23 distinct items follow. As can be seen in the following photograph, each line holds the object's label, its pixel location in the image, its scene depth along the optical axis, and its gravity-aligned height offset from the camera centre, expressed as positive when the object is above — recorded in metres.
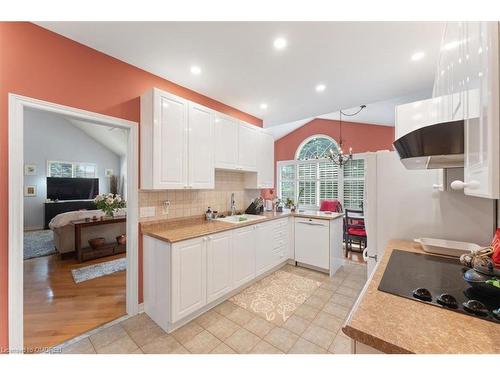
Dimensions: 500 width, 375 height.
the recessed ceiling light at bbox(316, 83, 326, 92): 2.54 +1.29
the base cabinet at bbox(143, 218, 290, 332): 1.83 -0.88
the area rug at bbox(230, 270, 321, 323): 2.15 -1.33
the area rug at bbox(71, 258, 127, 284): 2.91 -1.30
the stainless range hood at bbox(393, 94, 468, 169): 0.69 +0.18
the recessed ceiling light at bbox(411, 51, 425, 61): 1.86 +1.24
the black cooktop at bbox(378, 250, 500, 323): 0.78 -0.47
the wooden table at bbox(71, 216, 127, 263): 3.47 -1.09
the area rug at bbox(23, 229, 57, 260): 3.85 -1.27
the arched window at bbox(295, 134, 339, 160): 6.05 +1.24
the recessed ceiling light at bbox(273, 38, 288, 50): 1.73 +1.26
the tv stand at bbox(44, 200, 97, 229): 6.20 -0.65
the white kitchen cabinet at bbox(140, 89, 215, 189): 2.01 +0.49
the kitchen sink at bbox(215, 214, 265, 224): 2.89 -0.46
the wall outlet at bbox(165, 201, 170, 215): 2.37 -0.24
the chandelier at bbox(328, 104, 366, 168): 4.86 +0.76
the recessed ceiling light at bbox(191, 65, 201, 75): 2.15 +1.28
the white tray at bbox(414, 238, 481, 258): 1.36 -0.42
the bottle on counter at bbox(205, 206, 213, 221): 2.74 -0.39
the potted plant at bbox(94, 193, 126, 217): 3.72 -0.30
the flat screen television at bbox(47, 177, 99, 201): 6.41 -0.04
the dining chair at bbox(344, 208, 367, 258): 4.06 -0.87
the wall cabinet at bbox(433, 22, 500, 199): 0.44 +0.24
